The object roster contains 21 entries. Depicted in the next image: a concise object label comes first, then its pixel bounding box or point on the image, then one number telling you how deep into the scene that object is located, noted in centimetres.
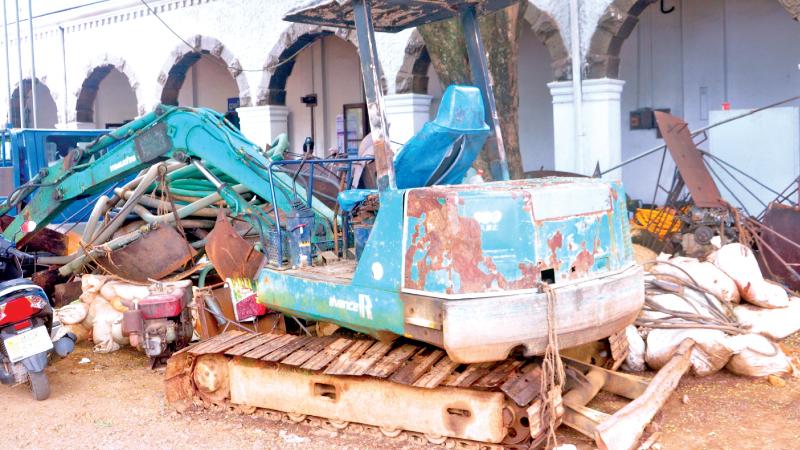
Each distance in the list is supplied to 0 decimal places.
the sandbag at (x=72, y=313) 670
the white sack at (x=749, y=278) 625
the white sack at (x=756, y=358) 540
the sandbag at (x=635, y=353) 561
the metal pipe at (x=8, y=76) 1701
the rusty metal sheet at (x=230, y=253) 575
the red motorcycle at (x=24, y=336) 535
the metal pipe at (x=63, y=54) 1772
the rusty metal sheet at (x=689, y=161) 769
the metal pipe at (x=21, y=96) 1706
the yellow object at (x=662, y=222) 820
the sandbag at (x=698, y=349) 542
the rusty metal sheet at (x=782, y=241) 719
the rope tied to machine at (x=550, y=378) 405
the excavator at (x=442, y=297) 405
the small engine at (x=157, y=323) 595
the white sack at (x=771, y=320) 605
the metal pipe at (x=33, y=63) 1607
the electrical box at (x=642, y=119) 1201
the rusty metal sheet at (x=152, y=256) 725
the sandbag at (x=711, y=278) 627
